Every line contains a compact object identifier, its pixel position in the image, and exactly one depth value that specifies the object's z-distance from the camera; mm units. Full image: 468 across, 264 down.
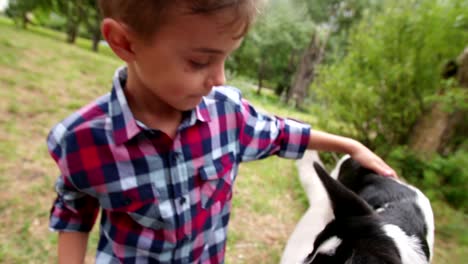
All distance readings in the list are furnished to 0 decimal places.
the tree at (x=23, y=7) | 15745
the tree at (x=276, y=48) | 17688
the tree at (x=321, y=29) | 15867
